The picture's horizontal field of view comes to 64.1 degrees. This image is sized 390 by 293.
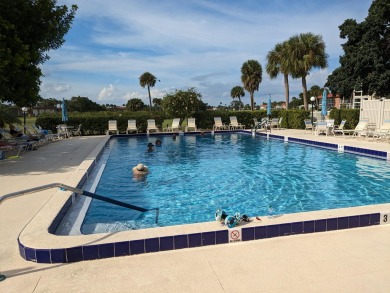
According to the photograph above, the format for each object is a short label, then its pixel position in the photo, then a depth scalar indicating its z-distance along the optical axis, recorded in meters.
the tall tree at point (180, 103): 23.52
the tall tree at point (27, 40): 9.15
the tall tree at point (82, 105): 84.88
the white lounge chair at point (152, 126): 21.70
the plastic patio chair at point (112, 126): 21.11
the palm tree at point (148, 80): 52.03
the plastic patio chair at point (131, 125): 21.53
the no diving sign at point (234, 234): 3.77
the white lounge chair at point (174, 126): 21.88
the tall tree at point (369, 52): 16.58
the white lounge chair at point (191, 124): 22.31
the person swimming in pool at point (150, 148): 13.77
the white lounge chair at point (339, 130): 16.19
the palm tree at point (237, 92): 72.47
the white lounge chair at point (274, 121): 22.91
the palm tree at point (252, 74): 42.75
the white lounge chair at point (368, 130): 15.24
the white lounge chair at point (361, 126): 15.28
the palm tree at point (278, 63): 29.12
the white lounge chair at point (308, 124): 19.79
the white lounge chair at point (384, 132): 13.82
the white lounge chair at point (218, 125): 23.10
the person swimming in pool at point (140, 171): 8.93
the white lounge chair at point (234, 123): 23.33
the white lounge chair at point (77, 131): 20.26
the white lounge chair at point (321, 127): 17.20
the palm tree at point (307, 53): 27.14
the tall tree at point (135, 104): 67.25
